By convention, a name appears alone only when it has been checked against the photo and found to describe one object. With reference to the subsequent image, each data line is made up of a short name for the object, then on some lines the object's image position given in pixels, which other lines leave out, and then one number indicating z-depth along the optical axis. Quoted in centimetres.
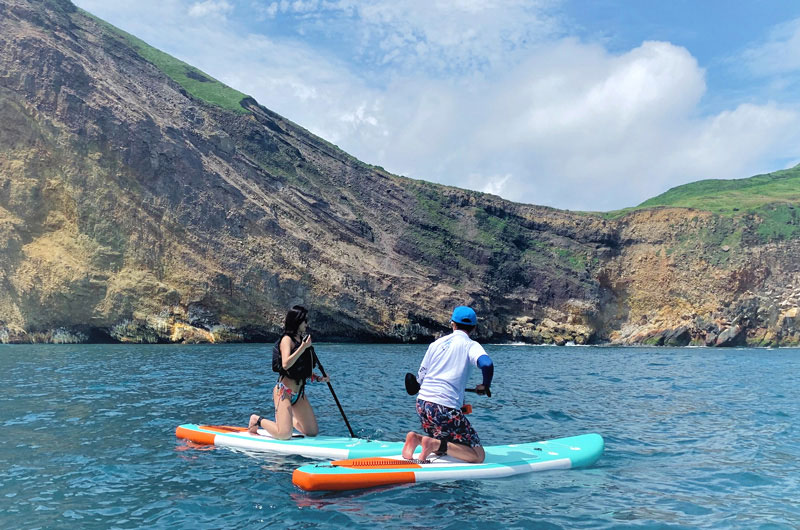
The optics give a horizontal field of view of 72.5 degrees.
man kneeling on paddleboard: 752
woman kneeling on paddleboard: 909
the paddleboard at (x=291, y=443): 872
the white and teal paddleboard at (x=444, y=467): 725
